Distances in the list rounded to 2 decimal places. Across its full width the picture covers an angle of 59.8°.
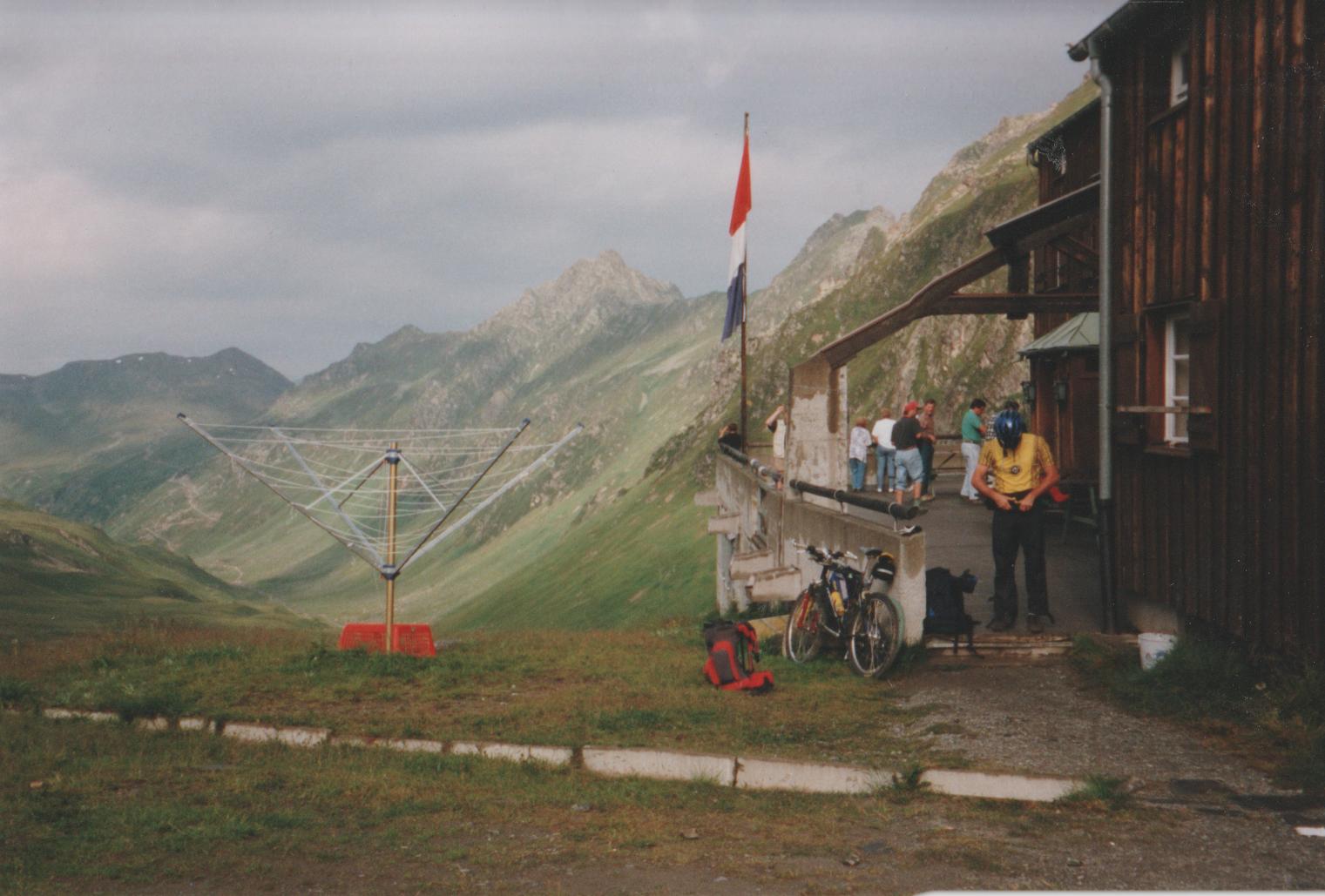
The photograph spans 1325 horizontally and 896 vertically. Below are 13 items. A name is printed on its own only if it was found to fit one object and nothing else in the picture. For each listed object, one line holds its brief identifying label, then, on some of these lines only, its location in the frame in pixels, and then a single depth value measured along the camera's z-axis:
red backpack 12.41
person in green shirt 22.51
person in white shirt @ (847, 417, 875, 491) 26.50
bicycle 12.55
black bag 12.89
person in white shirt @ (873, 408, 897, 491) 23.30
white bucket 11.08
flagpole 23.67
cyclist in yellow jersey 12.45
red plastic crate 17.48
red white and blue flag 25.10
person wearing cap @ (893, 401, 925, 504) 21.95
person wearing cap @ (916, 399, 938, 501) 23.80
